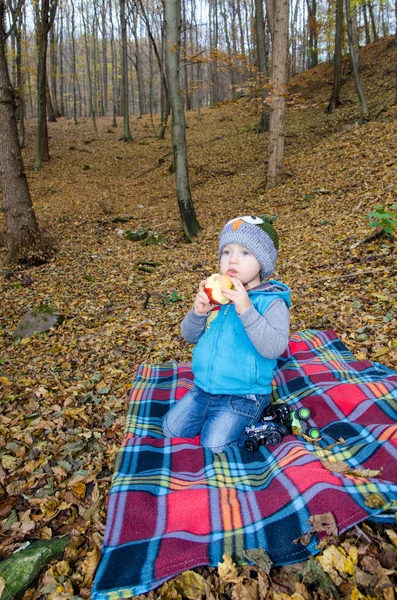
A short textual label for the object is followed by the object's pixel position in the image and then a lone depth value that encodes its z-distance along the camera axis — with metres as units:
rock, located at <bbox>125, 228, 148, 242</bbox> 9.41
